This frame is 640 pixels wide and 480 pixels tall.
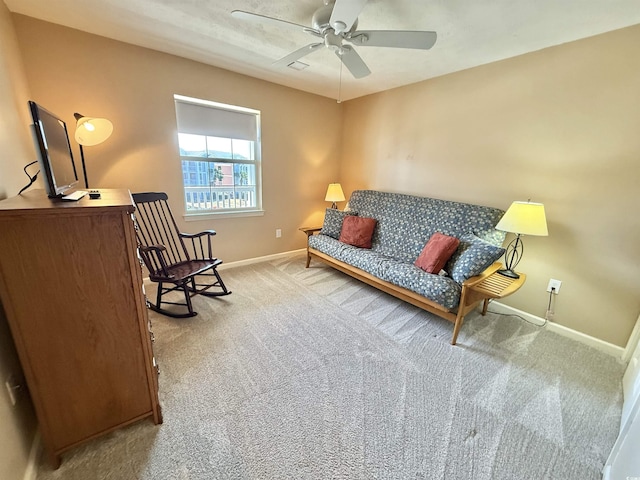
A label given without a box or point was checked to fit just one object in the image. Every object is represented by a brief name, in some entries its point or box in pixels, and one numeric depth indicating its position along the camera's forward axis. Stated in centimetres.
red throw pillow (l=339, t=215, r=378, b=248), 315
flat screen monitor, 99
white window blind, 277
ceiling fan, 138
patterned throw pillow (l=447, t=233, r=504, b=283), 205
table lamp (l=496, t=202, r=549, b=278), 202
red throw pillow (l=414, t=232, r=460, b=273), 237
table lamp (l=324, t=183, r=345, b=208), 370
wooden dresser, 97
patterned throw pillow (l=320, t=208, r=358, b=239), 337
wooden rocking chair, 209
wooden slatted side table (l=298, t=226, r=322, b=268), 337
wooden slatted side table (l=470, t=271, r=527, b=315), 193
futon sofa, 207
